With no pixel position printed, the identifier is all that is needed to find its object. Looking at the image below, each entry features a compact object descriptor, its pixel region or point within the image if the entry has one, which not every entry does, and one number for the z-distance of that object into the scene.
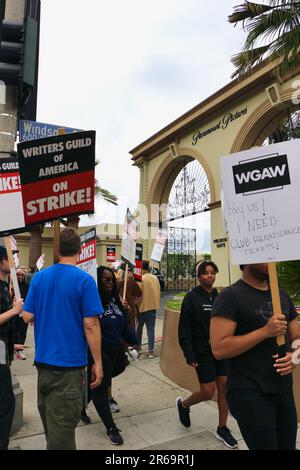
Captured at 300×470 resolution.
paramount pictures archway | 14.02
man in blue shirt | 2.81
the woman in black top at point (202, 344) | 4.16
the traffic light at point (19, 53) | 4.40
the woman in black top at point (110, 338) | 4.07
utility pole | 4.42
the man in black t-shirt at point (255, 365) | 2.38
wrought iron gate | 20.70
